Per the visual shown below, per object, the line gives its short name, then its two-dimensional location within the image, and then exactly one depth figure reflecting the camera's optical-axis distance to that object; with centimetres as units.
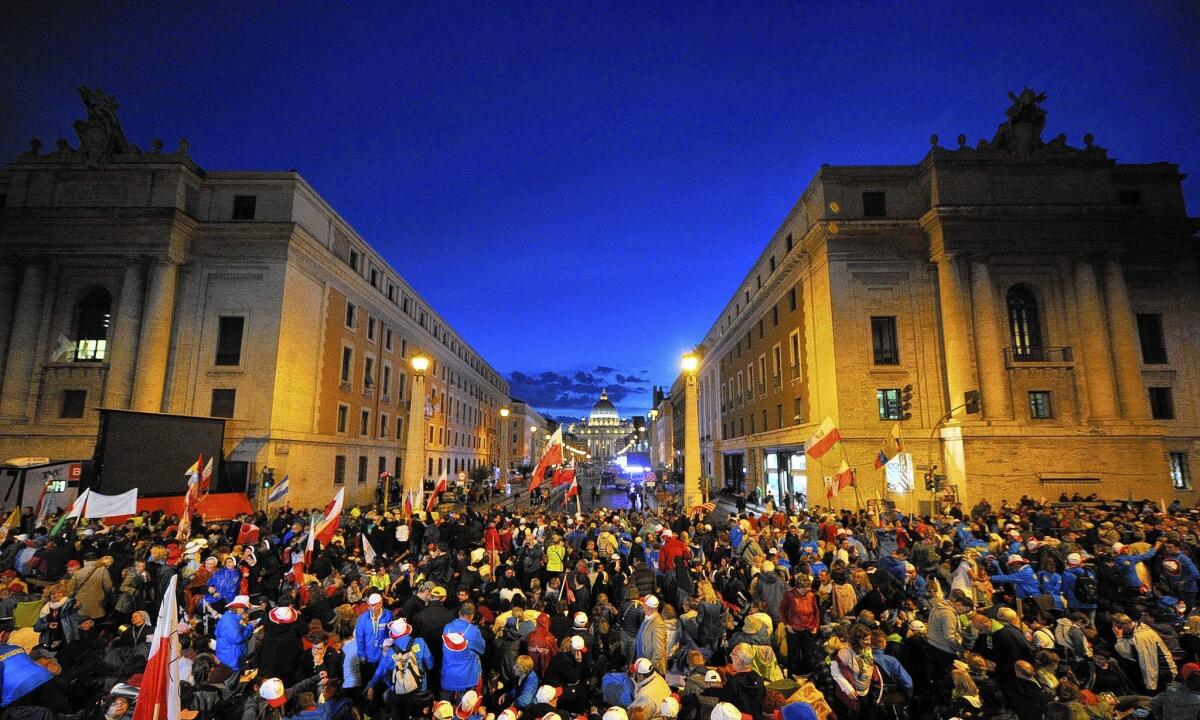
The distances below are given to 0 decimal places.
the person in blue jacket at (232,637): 752
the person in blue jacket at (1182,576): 988
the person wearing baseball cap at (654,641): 773
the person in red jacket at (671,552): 1216
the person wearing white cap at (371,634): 730
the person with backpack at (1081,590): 990
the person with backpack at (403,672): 675
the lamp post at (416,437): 2081
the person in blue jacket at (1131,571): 1004
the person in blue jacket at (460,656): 698
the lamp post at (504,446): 7720
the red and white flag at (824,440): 1743
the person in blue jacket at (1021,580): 973
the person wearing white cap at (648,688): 579
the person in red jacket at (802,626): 893
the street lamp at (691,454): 1944
